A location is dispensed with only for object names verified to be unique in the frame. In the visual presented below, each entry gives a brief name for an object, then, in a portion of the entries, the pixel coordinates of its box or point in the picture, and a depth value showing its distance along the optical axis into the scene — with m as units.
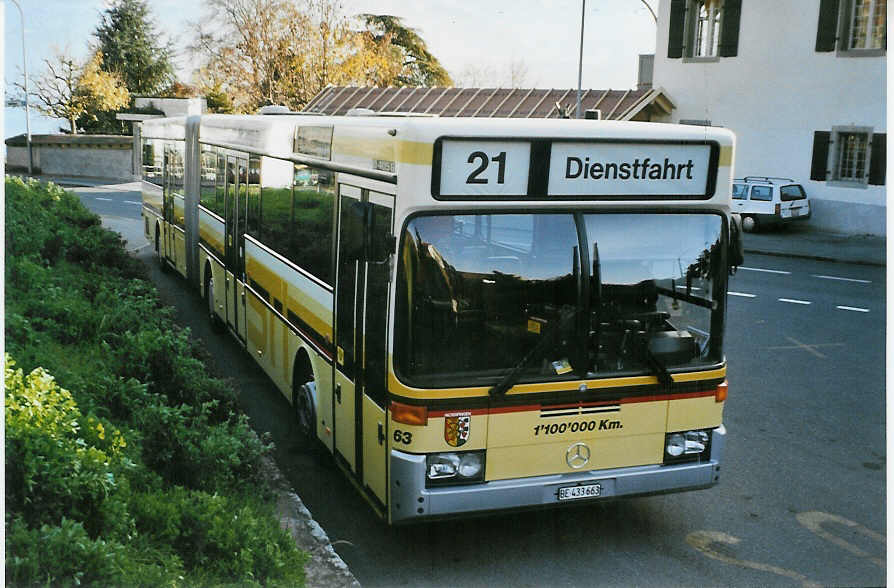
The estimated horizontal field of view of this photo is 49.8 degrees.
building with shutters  25.47
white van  26.88
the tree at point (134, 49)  25.42
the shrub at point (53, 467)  4.48
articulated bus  5.73
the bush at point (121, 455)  4.32
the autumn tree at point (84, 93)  30.23
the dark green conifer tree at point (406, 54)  33.21
